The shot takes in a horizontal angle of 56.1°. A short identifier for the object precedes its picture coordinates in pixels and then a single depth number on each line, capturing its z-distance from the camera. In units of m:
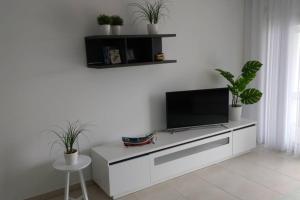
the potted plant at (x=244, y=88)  3.91
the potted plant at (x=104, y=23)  2.93
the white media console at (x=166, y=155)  2.89
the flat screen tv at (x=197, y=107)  3.55
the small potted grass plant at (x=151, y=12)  3.24
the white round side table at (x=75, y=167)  2.59
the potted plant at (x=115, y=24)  3.02
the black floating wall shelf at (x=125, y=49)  3.04
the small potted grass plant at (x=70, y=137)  2.65
